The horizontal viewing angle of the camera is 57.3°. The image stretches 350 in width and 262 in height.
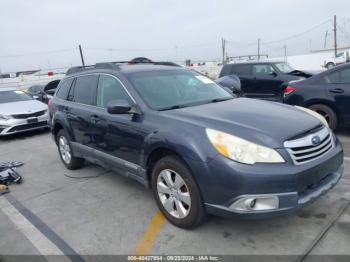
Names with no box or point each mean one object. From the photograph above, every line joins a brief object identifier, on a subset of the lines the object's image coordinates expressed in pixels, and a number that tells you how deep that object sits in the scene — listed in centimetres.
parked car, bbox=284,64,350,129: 616
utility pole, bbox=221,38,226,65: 5201
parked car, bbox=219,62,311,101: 1036
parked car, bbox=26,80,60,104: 1276
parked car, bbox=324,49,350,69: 3311
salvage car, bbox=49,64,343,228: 273
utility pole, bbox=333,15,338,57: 4752
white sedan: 876
